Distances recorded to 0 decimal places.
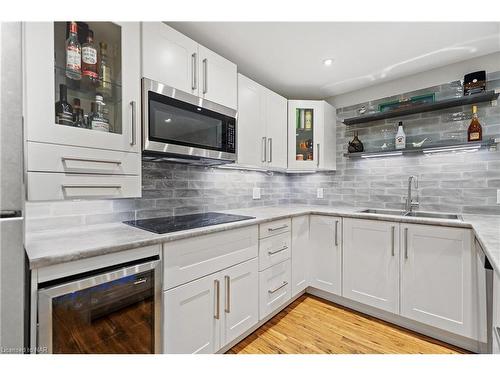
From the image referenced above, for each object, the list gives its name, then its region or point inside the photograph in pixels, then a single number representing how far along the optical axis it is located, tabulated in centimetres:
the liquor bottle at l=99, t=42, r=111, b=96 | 126
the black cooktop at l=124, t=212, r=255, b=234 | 141
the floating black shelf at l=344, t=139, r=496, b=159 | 197
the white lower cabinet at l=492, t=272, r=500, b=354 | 82
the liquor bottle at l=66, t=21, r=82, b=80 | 114
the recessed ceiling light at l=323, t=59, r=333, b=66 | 215
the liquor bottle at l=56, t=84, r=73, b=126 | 109
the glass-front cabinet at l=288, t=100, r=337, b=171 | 271
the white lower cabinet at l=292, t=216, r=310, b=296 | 224
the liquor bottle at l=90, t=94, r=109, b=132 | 122
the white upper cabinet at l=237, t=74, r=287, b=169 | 208
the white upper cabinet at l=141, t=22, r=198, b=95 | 140
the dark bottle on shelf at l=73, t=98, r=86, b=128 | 116
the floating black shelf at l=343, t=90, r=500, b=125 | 195
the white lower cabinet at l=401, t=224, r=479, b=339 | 163
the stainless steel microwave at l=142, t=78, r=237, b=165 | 140
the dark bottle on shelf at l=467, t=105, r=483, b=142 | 199
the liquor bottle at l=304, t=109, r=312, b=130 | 276
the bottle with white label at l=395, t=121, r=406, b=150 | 238
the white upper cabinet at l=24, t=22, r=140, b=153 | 100
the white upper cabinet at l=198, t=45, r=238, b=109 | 169
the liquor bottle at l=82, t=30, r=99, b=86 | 120
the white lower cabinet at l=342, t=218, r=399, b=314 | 194
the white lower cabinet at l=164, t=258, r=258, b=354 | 126
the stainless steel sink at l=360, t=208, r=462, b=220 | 209
